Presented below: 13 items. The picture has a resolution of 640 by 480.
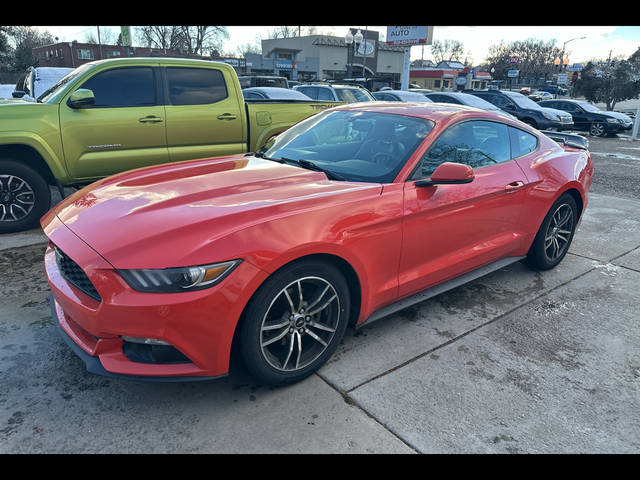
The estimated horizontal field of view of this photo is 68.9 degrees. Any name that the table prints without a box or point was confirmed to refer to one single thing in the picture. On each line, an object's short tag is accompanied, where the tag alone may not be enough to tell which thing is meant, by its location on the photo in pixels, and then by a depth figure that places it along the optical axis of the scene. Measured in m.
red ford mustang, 2.24
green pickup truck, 5.10
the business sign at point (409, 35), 19.30
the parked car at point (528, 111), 15.91
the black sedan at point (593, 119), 18.02
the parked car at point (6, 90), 10.81
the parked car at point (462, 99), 14.58
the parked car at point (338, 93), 12.38
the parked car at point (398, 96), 14.45
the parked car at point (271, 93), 11.83
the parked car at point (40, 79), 9.17
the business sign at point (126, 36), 26.00
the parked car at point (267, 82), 20.84
